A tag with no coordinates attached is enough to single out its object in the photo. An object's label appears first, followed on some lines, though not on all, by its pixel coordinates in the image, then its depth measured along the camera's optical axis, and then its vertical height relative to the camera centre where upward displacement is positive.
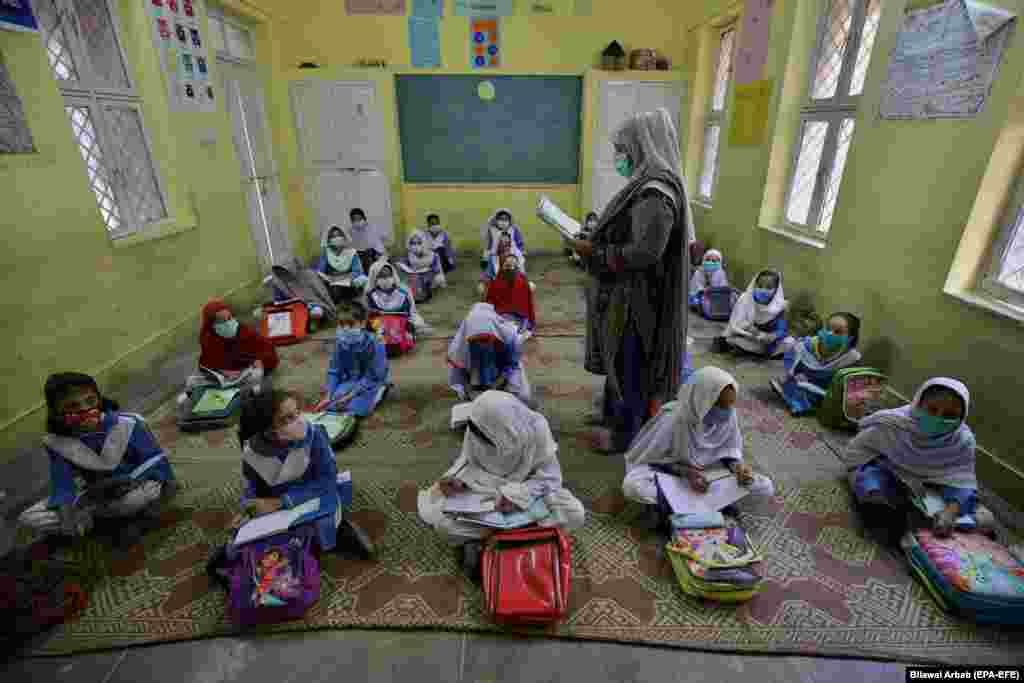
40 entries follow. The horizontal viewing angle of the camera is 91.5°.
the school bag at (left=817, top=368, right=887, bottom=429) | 3.31 -1.60
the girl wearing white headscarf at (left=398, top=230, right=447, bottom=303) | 6.14 -1.50
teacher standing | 2.43 -0.70
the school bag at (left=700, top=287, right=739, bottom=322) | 5.50 -1.69
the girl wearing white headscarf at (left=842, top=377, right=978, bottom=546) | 2.37 -1.53
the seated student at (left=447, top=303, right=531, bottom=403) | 3.43 -1.44
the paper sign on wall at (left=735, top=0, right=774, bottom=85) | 5.23 +0.98
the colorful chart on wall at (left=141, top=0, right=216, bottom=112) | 4.68 +0.79
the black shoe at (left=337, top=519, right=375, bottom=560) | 2.45 -1.85
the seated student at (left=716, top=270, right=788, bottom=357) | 4.45 -1.51
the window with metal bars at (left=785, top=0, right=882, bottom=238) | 4.25 +0.25
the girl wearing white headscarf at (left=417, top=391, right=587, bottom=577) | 2.35 -1.55
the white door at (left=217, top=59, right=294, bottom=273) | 6.33 -0.30
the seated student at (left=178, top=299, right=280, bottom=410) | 3.82 -1.57
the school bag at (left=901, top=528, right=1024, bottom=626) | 2.03 -1.71
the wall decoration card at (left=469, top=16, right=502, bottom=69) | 7.09 +1.27
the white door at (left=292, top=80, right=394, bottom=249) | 7.29 -0.16
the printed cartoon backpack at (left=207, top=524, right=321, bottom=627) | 2.11 -1.78
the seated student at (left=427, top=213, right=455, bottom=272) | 7.10 -1.38
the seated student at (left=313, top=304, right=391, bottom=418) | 3.68 -1.67
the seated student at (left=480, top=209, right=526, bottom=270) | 6.61 -1.16
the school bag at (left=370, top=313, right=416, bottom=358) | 4.69 -1.71
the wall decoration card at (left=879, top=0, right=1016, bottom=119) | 2.86 +0.45
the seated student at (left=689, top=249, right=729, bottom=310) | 5.61 -1.46
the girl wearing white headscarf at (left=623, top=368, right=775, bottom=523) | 2.46 -1.46
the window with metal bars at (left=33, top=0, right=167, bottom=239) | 3.83 +0.24
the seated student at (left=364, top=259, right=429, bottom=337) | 4.95 -1.46
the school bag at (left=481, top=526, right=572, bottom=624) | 2.08 -1.77
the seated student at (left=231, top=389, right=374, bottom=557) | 2.21 -1.40
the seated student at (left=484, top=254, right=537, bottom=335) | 4.74 -1.41
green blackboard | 7.46 +0.13
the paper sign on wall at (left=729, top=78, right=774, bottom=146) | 5.32 +0.25
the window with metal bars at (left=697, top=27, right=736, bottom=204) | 6.43 +0.32
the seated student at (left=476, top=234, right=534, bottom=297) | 6.17 -1.36
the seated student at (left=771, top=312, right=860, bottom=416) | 3.60 -1.52
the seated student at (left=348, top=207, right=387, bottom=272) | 6.87 -1.36
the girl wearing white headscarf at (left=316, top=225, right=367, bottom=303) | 5.81 -1.38
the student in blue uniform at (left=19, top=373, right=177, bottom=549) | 2.44 -1.61
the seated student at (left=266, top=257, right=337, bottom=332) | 5.31 -1.52
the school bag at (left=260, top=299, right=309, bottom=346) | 5.00 -1.73
